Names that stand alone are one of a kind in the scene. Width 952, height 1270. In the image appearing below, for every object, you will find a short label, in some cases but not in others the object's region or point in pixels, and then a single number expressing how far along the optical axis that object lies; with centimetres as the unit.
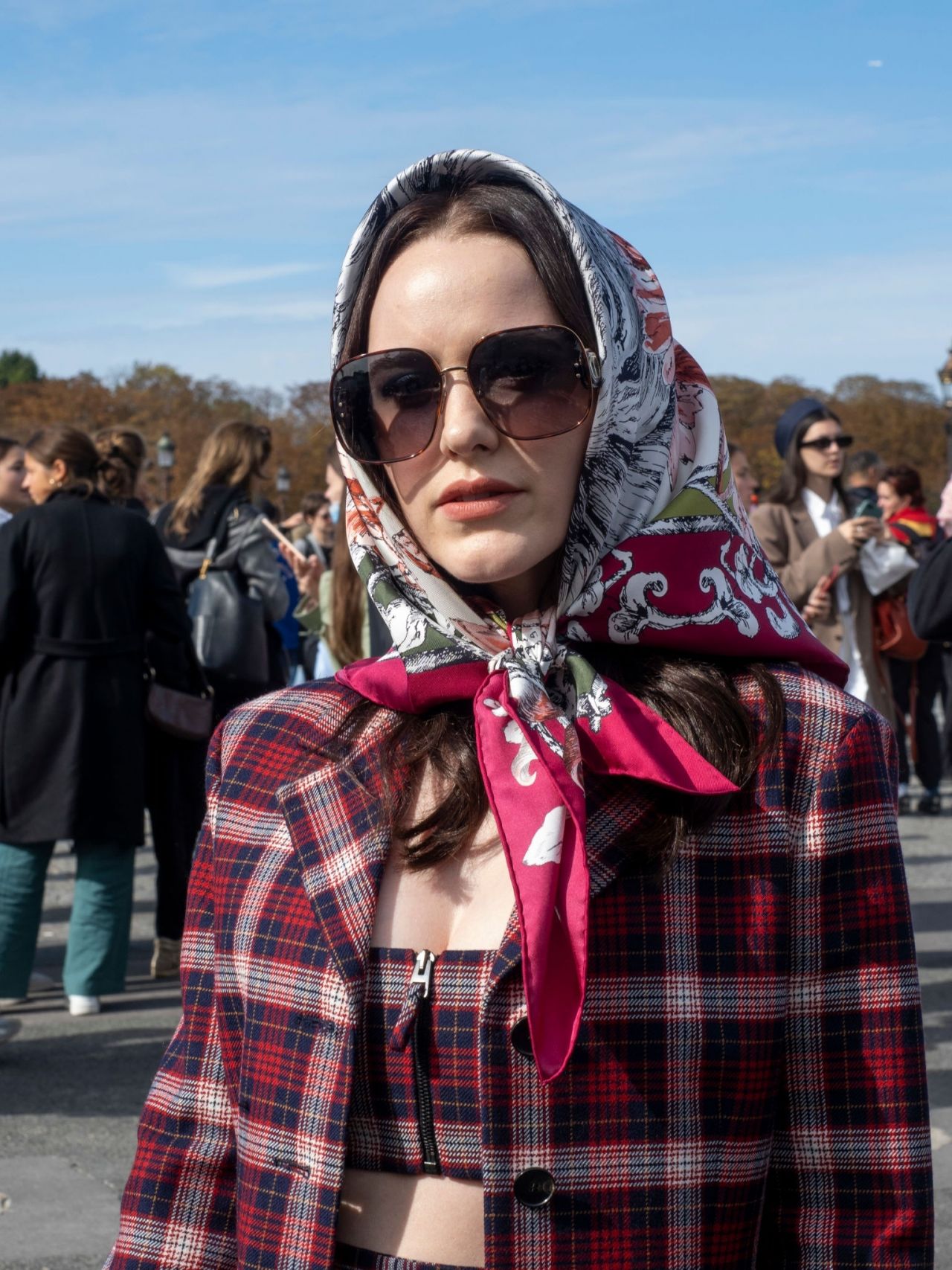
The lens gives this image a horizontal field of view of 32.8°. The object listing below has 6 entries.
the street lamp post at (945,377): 1644
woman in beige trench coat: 711
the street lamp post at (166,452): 3619
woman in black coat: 622
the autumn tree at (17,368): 8638
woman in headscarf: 159
